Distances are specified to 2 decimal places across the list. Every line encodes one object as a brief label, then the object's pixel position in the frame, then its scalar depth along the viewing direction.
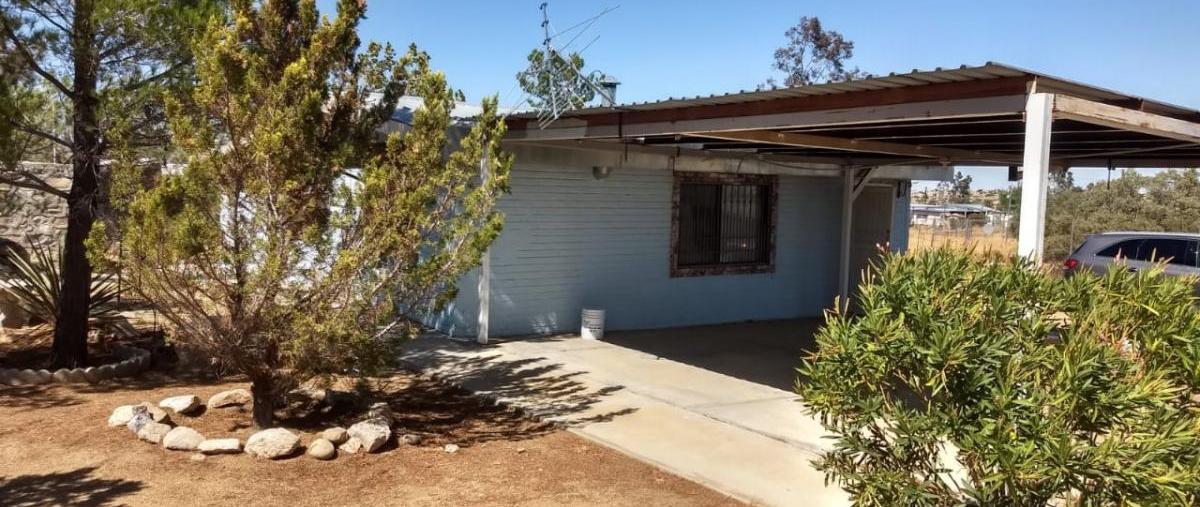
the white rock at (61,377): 7.54
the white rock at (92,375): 7.60
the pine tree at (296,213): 5.33
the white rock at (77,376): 7.57
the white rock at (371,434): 5.67
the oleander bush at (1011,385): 2.92
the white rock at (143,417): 5.84
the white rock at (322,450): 5.48
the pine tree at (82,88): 6.91
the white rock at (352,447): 5.64
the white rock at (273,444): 5.43
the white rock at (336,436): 5.73
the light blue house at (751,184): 5.42
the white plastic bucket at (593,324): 10.36
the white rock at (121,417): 6.01
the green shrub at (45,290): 8.66
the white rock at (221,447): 5.48
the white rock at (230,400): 6.71
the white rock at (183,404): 6.41
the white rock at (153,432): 5.68
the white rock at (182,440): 5.53
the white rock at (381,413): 6.16
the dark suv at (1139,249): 11.65
